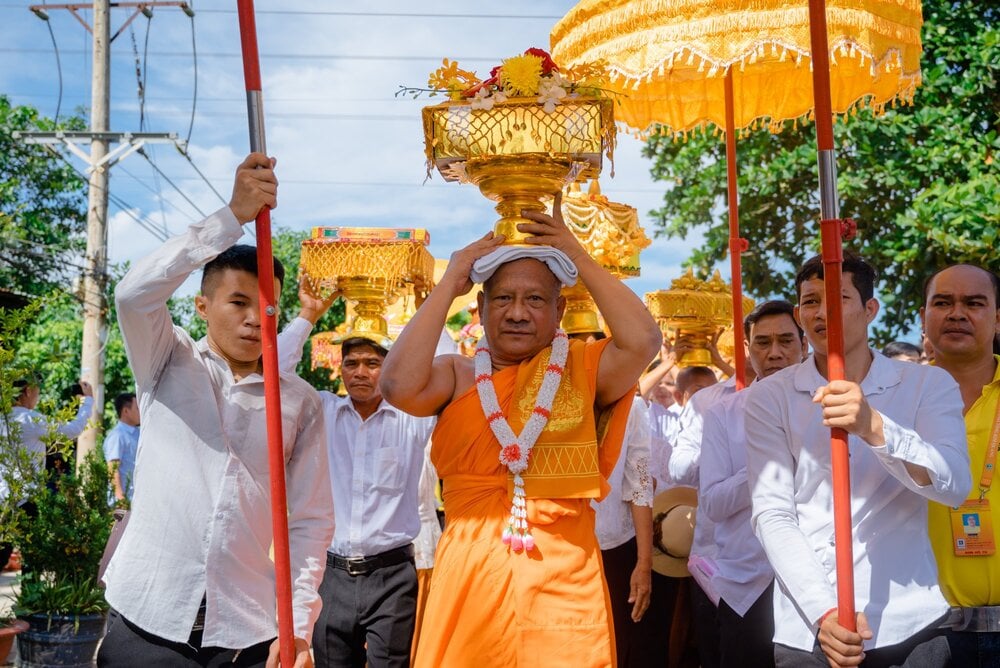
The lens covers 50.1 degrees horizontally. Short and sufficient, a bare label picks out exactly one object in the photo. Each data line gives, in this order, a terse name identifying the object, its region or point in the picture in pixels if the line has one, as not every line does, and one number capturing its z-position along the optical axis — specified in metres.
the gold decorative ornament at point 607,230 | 6.20
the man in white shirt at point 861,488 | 3.05
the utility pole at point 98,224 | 16.69
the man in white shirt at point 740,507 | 4.45
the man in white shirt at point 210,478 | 2.94
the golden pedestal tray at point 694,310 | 6.34
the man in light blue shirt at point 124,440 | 10.62
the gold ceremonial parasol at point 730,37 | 4.27
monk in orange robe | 3.11
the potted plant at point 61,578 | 6.75
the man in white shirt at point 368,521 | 5.37
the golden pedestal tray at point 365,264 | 5.79
